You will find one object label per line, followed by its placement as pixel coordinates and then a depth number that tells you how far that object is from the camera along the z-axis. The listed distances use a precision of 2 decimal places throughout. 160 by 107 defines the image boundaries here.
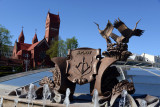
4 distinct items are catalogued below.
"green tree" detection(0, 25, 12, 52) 35.69
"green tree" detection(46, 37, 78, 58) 41.25
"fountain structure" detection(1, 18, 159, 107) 4.44
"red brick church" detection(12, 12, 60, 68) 46.69
